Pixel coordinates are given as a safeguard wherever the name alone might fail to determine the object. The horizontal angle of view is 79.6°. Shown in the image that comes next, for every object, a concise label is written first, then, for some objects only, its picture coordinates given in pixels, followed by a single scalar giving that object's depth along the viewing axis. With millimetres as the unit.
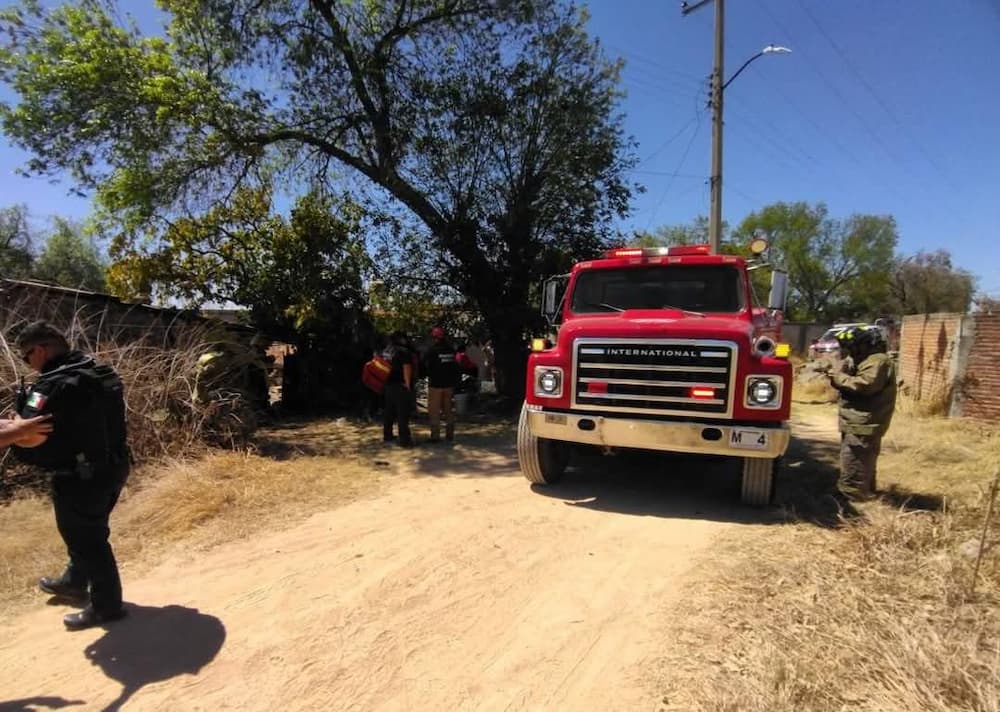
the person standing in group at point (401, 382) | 8648
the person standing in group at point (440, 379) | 8734
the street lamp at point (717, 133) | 14391
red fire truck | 5148
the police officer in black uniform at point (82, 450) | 3129
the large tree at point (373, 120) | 9656
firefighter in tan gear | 5379
